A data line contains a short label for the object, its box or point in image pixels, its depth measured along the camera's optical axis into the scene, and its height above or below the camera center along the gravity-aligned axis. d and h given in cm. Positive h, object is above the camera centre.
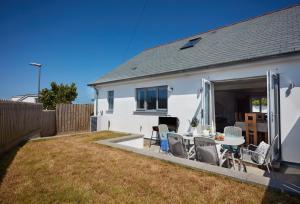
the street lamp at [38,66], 1352 +350
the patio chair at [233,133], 593 -105
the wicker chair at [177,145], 509 -127
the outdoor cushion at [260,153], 458 -136
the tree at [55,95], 2058 +153
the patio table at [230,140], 495 -112
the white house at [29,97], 2888 +178
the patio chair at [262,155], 432 -137
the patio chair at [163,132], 658 -116
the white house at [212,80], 541 +137
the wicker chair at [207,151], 439 -127
